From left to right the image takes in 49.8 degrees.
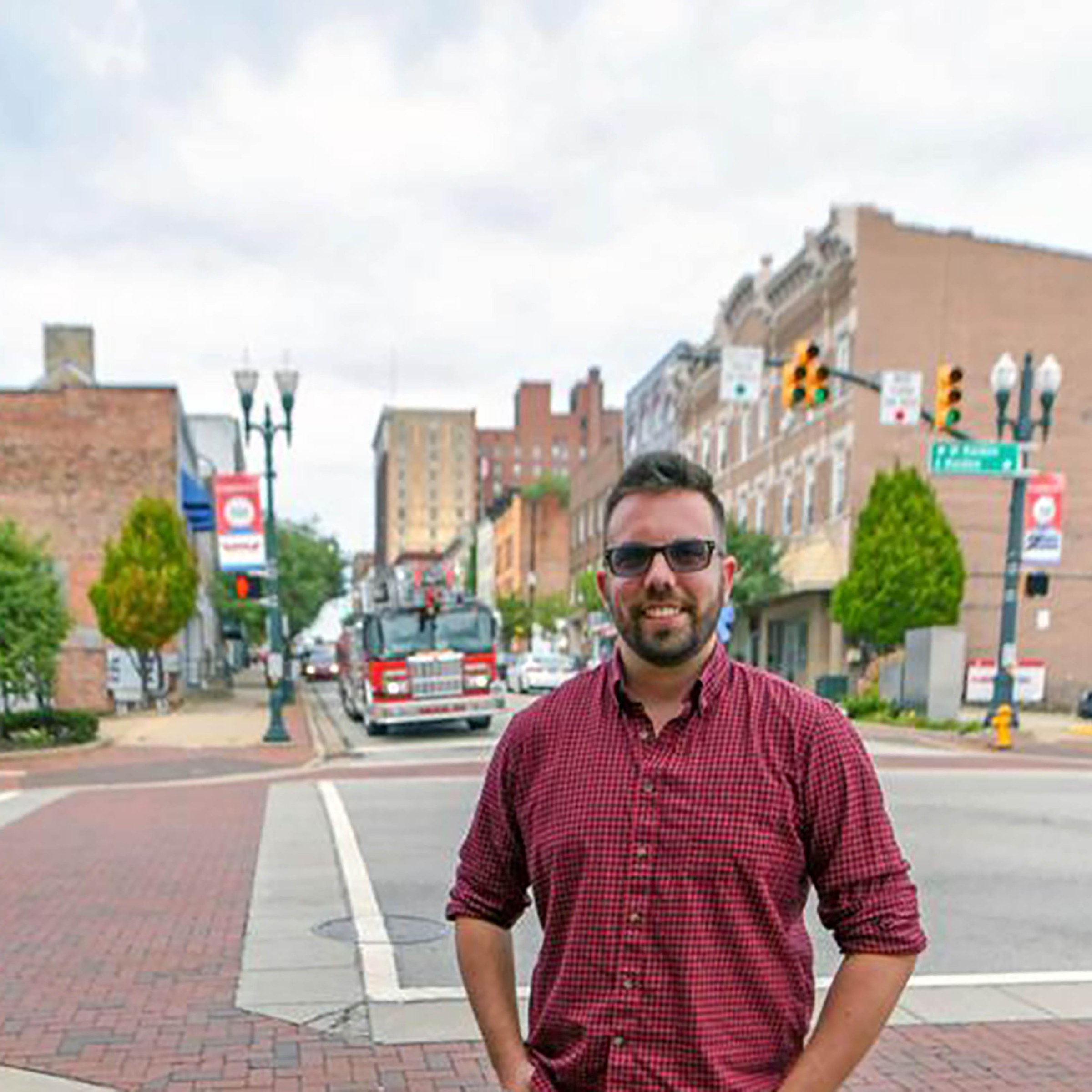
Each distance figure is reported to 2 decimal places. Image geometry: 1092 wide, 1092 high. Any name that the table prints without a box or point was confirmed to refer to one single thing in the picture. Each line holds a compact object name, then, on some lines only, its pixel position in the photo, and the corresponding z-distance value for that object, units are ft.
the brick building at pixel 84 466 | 102.53
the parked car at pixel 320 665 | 178.40
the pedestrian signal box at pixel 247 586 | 68.39
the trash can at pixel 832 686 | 101.24
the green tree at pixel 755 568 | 112.27
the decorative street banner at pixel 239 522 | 75.20
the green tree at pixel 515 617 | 225.97
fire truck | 72.95
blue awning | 115.55
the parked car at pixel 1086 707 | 88.02
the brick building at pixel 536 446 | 457.27
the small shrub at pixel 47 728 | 62.75
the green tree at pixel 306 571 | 177.58
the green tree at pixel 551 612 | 216.74
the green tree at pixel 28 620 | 60.75
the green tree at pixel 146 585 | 88.99
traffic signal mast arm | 58.23
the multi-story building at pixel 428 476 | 542.98
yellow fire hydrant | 65.16
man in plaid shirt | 6.63
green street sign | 64.23
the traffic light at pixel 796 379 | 55.26
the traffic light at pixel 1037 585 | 66.95
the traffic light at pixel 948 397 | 58.34
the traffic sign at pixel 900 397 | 58.70
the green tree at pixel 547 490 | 271.90
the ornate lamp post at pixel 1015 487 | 66.54
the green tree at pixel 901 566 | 95.71
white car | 123.65
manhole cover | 22.98
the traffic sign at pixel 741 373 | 61.98
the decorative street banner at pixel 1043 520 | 71.20
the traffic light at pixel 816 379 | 55.42
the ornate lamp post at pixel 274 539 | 67.56
